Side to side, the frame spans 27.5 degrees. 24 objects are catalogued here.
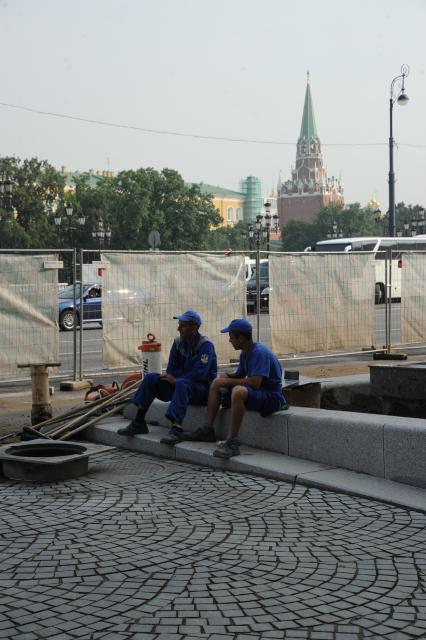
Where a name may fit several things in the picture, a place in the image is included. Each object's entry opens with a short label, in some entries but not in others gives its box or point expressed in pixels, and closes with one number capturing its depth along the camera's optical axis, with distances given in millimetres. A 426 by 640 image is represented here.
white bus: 40281
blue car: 12391
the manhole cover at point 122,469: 7090
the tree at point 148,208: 76500
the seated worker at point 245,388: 7219
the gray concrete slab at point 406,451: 6129
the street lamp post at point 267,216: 52762
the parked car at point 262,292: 13961
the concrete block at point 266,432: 7320
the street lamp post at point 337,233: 118438
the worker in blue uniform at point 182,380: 7883
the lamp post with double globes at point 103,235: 62566
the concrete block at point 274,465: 6699
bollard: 9172
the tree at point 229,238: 121125
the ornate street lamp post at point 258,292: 13378
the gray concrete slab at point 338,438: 6504
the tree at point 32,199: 63094
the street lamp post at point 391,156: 37406
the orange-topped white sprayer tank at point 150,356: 10148
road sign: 29625
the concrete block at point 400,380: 8094
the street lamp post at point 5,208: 58419
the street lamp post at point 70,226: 59712
